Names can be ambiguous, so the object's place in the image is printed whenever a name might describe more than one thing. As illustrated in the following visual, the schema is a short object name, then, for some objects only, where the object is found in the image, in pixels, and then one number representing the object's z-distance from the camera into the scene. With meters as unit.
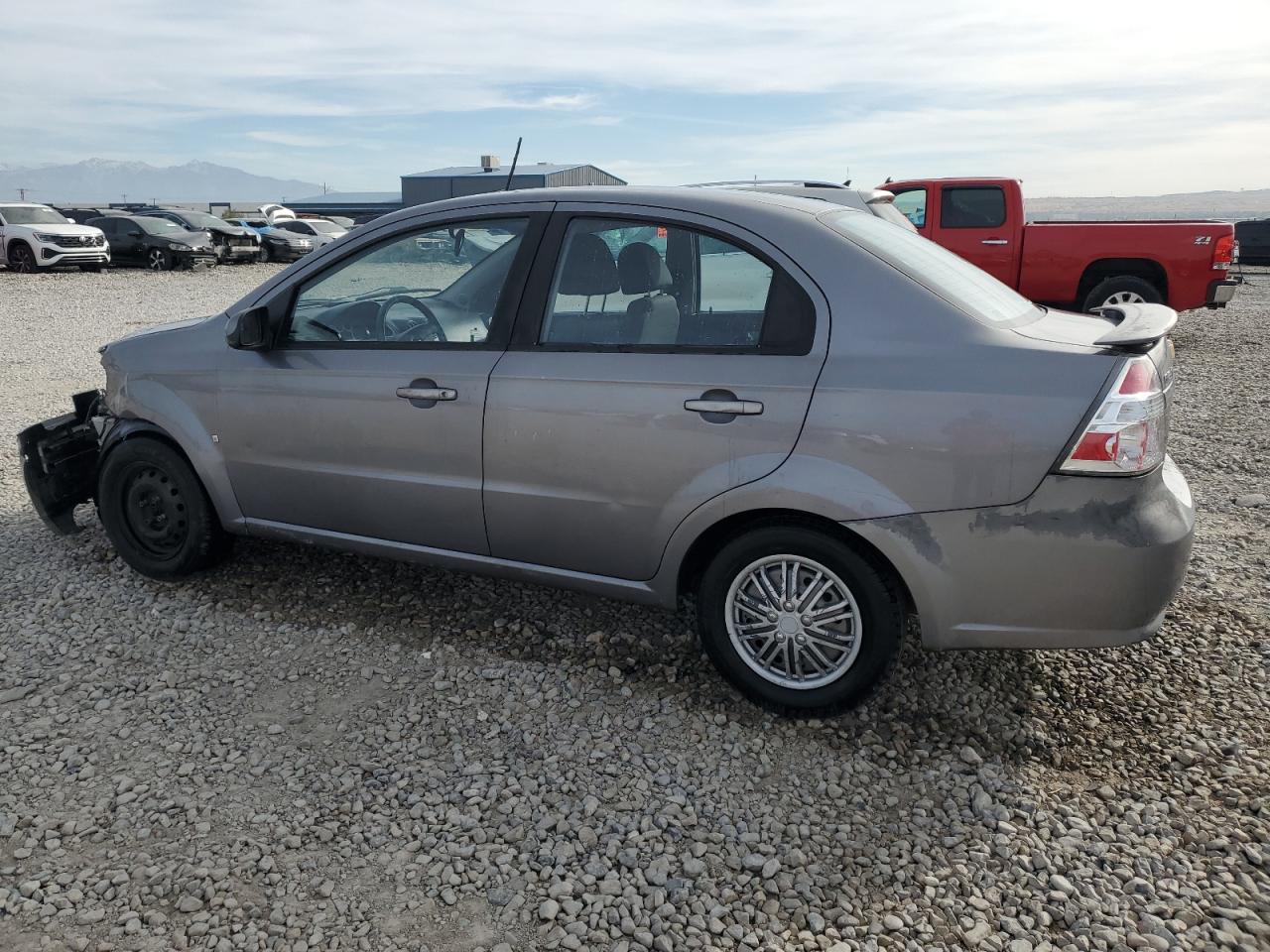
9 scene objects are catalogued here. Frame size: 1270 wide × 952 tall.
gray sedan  2.93
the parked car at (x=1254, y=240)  24.69
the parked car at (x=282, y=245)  28.53
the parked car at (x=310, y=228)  30.66
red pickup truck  11.57
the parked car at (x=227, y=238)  27.12
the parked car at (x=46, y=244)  22.95
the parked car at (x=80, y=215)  27.67
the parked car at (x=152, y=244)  25.52
